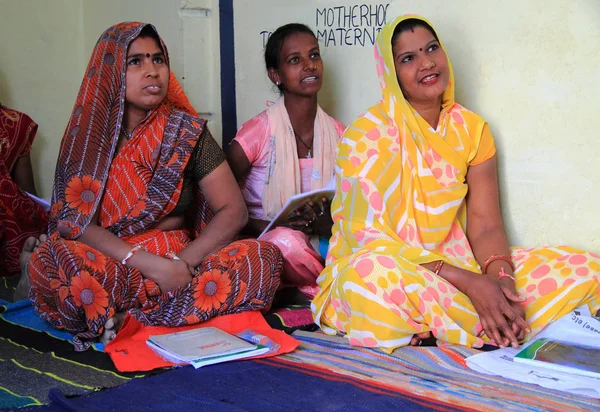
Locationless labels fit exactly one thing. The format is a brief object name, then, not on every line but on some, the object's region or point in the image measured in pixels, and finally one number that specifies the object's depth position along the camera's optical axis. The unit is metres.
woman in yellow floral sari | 2.74
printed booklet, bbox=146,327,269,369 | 2.59
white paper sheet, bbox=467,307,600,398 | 2.32
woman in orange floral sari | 2.98
